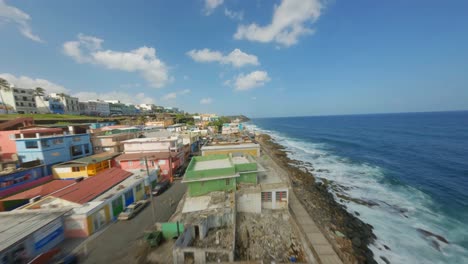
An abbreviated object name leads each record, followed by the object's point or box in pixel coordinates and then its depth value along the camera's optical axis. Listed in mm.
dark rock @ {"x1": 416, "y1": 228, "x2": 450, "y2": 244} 19512
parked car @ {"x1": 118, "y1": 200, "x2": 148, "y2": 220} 19922
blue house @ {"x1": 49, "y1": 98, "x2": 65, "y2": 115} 69538
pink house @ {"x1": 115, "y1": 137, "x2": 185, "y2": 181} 31030
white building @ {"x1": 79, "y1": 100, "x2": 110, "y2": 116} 88588
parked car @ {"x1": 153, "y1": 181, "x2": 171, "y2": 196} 25928
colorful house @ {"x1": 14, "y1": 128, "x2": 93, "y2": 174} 26812
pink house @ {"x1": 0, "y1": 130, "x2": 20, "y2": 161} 27766
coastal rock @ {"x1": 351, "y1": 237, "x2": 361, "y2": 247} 18219
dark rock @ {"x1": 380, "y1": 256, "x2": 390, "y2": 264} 17141
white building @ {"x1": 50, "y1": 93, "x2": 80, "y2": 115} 75625
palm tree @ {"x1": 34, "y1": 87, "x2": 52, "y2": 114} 65031
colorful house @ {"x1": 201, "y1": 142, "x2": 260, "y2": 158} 32844
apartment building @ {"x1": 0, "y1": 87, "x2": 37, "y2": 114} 59312
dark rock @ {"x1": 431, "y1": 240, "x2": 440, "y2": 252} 18688
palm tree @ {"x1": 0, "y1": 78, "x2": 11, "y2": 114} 54766
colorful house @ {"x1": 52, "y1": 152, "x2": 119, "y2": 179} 27266
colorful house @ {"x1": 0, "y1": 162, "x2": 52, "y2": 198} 22312
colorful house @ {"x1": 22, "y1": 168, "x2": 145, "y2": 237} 17078
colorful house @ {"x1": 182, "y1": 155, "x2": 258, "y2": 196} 20125
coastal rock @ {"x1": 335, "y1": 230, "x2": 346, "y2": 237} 18878
